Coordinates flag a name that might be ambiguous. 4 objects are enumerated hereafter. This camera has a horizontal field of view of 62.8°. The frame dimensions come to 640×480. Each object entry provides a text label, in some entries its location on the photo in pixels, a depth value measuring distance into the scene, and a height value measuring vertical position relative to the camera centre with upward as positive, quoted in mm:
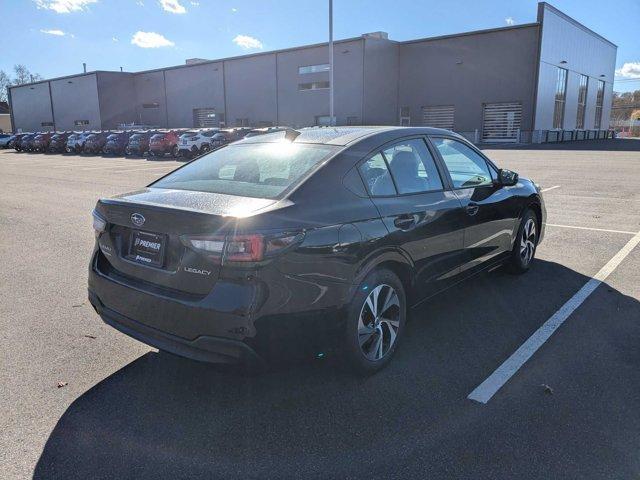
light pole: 33094 +5109
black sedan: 2863 -764
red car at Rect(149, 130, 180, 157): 30016 -1343
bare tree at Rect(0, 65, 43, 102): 119350 +9083
